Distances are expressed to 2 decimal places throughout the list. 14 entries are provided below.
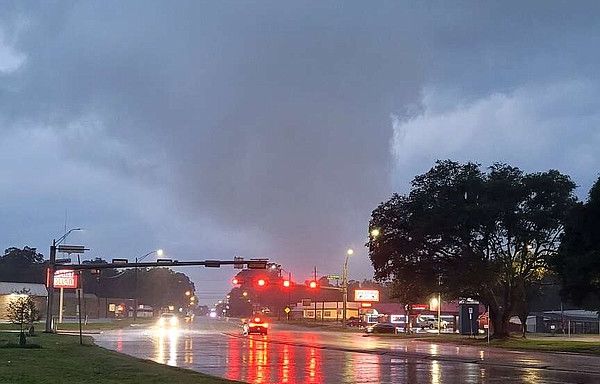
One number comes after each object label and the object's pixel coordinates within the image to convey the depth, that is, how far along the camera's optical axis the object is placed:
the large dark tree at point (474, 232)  64.81
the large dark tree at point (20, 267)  181.75
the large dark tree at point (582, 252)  47.66
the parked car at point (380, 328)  81.06
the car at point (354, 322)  113.50
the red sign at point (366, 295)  132.62
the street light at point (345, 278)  90.75
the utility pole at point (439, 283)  66.57
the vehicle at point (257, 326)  65.56
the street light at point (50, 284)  56.12
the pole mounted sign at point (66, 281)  101.31
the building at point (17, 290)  110.25
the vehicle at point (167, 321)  104.49
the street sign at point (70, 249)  59.83
